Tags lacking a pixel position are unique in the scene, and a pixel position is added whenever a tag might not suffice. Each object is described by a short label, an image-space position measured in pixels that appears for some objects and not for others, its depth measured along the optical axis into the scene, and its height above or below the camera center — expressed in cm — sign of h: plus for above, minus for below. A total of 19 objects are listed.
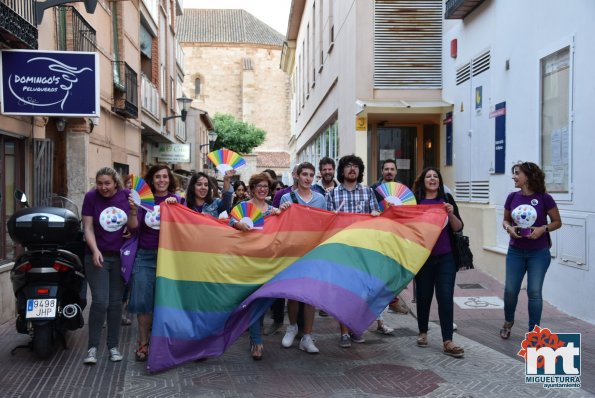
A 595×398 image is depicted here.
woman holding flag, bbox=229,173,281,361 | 632 -31
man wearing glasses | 690 -18
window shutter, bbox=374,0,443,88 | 1471 +309
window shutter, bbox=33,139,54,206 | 919 +14
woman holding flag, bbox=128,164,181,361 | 617 -87
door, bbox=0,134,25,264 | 848 +1
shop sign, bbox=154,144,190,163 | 2580 +103
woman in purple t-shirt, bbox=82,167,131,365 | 609 -59
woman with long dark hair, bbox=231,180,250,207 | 1043 -22
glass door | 1644 +77
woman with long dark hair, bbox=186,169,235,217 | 685 -18
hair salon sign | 793 +124
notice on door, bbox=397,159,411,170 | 1658 +40
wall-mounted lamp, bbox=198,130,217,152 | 3430 +229
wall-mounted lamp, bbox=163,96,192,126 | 2522 +301
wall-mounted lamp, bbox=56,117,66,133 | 1098 +95
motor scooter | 620 -96
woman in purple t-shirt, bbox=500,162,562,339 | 674 -53
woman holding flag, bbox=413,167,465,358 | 642 -89
